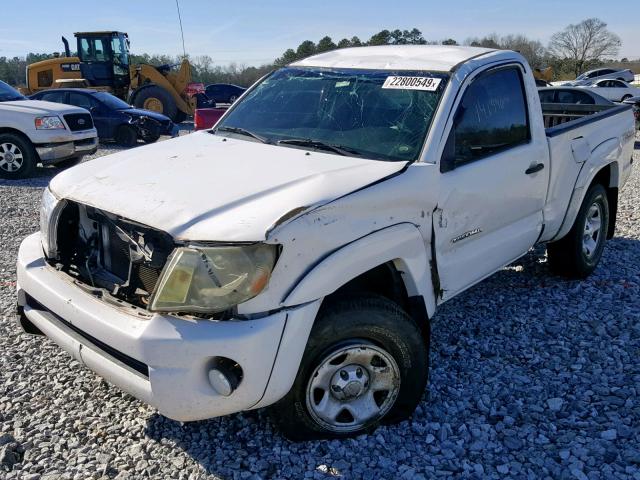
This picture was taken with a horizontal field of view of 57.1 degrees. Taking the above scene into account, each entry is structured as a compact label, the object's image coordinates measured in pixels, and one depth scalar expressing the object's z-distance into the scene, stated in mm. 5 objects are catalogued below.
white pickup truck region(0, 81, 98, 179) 10016
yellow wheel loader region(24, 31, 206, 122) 19766
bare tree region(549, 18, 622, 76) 60000
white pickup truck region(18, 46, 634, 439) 2410
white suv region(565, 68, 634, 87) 27188
